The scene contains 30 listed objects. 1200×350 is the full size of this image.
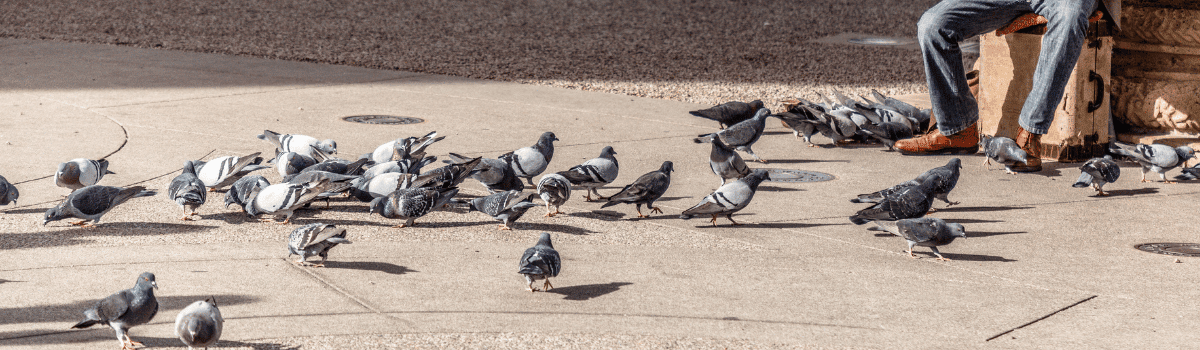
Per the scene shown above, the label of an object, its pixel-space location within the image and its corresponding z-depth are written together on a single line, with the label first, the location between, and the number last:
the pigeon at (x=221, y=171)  13.02
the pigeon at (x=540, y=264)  9.13
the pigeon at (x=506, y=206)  11.54
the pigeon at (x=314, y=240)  9.84
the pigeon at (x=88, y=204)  11.24
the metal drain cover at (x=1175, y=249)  10.98
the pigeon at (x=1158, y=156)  14.41
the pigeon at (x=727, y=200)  11.73
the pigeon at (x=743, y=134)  15.41
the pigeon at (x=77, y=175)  12.46
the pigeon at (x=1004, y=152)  14.67
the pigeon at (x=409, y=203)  11.48
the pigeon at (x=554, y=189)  12.14
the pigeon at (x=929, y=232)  10.49
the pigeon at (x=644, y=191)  12.10
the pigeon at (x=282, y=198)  11.66
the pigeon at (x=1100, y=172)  13.36
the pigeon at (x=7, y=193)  11.97
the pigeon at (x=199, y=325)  7.43
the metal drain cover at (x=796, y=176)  14.84
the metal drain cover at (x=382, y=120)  19.06
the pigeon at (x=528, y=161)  13.73
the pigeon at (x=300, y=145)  14.41
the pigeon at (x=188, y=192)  11.66
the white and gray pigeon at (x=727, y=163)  13.66
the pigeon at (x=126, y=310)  7.76
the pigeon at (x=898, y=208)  11.34
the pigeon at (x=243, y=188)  12.01
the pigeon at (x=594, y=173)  12.98
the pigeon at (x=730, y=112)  17.87
